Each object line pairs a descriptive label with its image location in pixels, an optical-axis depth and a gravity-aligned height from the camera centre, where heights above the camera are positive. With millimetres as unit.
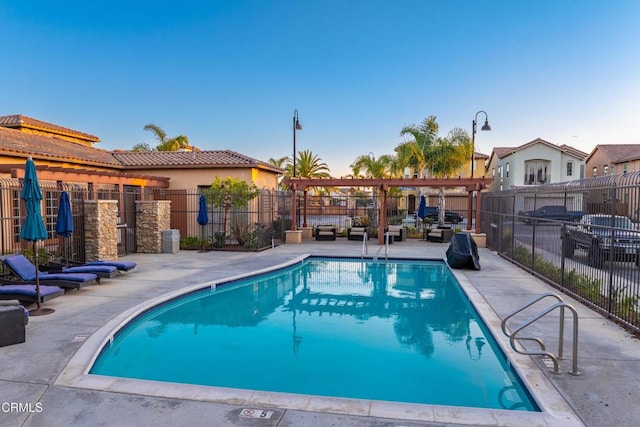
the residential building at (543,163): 37656 +4142
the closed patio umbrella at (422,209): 22445 -110
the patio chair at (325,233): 20969 -1364
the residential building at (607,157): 35697 +5136
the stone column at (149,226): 16047 -840
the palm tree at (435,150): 23875 +3313
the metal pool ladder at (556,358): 5007 -1782
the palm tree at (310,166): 35375 +3448
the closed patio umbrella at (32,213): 7824 -188
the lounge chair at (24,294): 7738 -1701
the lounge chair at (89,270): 10188 -1626
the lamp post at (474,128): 22531 +4525
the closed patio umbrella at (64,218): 10953 -386
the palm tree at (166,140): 32344 +5129
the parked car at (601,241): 7035 -645
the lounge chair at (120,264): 10953 -1608
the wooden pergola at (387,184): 18359 +1043
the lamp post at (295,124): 23450 +4676
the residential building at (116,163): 14402 +1851
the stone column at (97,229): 13023 -804
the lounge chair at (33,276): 8938 -1610
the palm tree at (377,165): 30781 +3149
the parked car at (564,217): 9612 -229
